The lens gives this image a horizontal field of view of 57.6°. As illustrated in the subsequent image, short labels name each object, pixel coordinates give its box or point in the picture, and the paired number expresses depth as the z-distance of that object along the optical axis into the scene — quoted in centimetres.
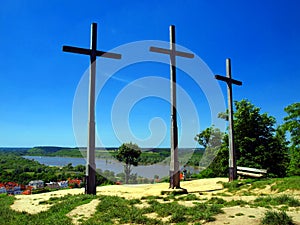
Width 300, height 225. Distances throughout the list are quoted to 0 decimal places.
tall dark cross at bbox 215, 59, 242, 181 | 1462
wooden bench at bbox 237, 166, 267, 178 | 1487
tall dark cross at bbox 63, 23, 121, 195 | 1076
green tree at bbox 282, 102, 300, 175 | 2442
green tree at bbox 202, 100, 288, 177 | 2202
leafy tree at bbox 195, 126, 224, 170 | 2858
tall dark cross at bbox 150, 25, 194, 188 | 1188
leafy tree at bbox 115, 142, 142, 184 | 1964
